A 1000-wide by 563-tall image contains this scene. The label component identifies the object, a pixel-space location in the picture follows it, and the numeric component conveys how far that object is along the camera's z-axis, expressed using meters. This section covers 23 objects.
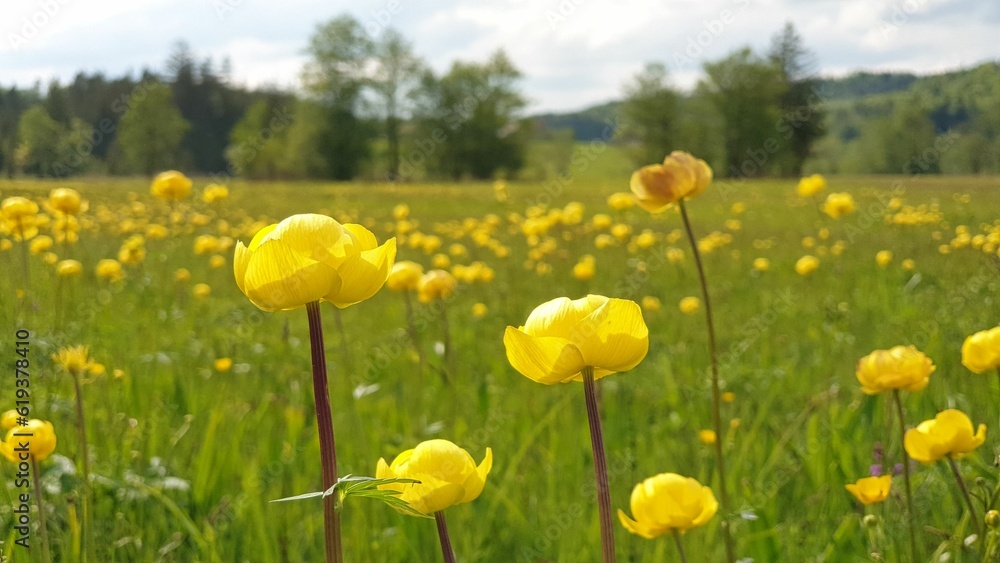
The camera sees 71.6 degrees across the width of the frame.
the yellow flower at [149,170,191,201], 2.83
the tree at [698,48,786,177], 37.91
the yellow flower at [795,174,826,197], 4.04
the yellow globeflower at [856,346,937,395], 1.16
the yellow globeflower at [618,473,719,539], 0.90
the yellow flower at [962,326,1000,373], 1.08
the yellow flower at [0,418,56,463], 0.99
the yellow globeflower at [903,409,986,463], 0.99
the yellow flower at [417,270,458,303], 2.27
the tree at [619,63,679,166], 43.19
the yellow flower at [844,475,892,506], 1.09
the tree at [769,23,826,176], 40.19
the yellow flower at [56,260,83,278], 1.83
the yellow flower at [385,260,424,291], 2.28
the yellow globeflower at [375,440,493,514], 0.66
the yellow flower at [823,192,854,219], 3.83
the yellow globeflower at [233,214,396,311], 0.56
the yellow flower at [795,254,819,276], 3.89
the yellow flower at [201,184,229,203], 3.43
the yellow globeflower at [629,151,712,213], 1.31
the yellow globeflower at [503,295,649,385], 0.62
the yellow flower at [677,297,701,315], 3.47
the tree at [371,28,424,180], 41.95
